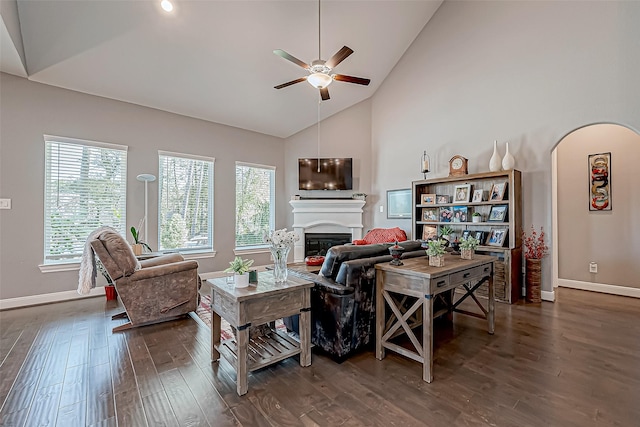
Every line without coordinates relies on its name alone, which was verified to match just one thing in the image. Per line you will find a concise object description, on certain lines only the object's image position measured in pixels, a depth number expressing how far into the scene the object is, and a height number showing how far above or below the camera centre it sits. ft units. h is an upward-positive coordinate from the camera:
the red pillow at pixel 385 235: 17.40 -1.27
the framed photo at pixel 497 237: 13.43 -1.08
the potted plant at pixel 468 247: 9.09 -1.05
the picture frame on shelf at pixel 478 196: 14.30 +0.96
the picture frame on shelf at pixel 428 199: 16.14 +0.93
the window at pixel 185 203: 16.22 +0.82
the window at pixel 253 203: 19.63 +0.98
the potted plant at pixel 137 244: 14.07 -1.44
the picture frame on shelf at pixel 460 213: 15.11 +0.09
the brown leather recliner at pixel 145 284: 9.80 -2.52
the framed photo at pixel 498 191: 13.46 +1.15
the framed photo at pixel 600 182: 14.19 +1.66
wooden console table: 6.87 -2.00
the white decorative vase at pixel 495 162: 13.82 +2.60
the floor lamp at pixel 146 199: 15.11 +0.96
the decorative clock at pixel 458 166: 14.90 +2.64
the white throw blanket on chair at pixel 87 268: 10.01 -1.87
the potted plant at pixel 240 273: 7.08 -1.46
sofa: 7.73 -2.43
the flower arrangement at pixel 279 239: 7.60 -0.64
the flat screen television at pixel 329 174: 20.04 +2.97
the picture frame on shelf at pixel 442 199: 15.81 +0.90
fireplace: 20.01 -0.11
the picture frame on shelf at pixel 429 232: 16.34 -1.00
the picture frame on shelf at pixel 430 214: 16.62 +0.05
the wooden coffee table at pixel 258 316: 6.45 -2.51
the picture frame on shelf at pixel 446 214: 15.66 +0.02
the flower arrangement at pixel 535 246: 13.09 -1.49
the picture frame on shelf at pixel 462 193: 14.85 +1.16
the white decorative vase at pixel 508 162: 13.43 +2.54
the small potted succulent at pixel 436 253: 7.82 -1.08
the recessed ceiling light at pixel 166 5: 10.55 +8.06
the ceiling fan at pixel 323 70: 10.09 +5.44
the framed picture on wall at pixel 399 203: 18.04 +0.77
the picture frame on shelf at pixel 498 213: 13.58 +0.07
